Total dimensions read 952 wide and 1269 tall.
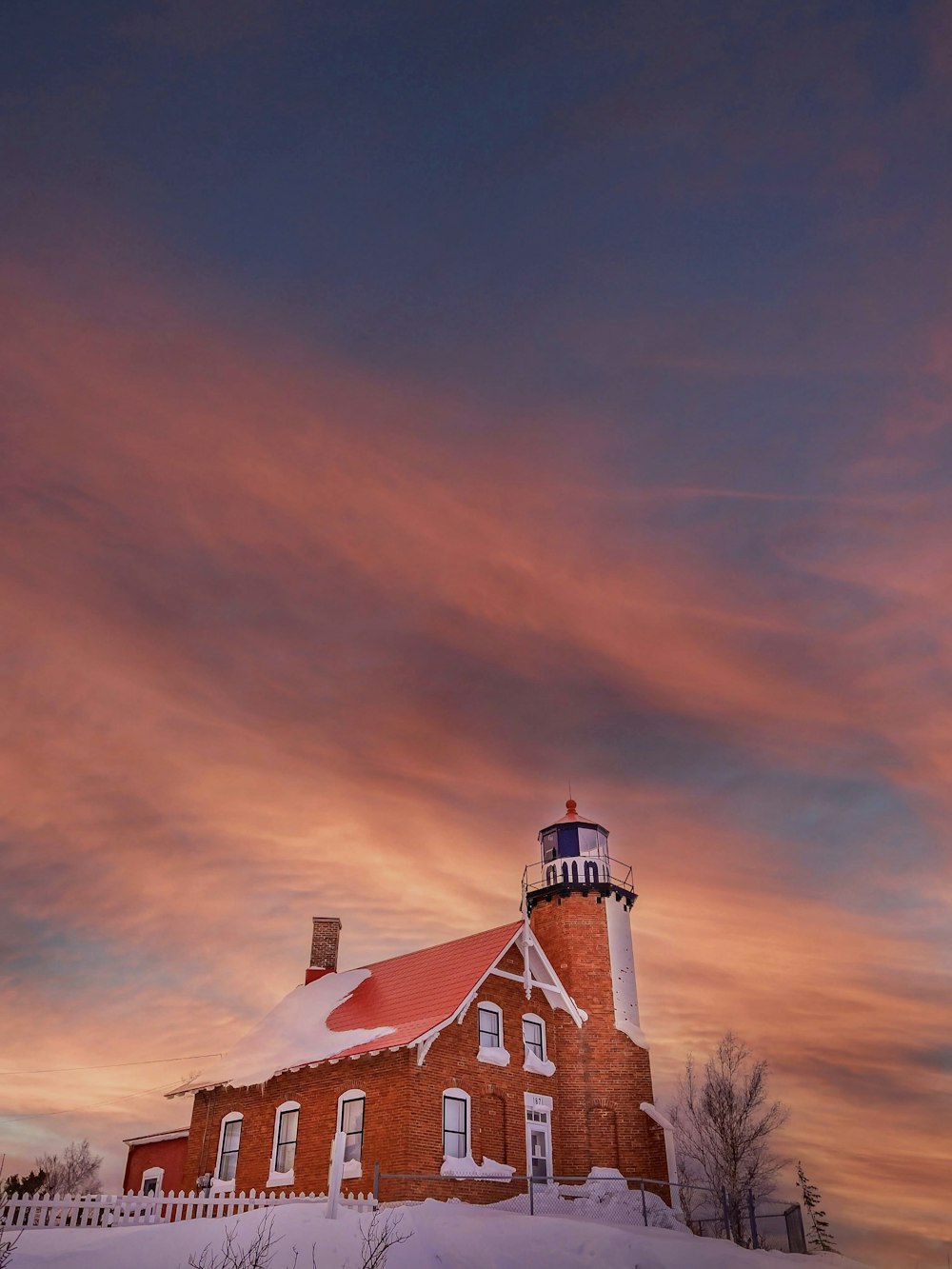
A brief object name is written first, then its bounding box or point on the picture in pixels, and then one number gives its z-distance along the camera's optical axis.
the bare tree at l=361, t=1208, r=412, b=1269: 16.14
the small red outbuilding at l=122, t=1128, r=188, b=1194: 34.62
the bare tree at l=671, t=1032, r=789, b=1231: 42.31
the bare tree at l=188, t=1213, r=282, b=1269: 15.48
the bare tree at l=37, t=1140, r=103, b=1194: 70.99
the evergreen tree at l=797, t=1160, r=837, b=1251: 70.47
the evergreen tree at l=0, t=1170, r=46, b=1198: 36.09
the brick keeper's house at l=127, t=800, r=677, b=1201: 27.42
